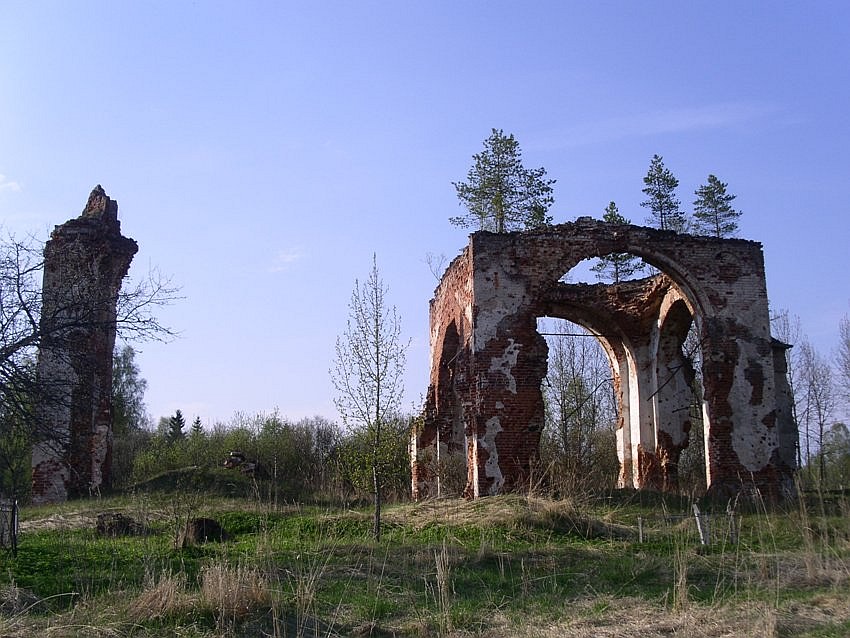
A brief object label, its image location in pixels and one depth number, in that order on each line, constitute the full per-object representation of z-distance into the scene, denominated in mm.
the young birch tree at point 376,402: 12898
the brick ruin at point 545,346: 16047
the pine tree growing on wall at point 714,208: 31359
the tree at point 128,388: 34434
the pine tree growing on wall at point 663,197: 31500
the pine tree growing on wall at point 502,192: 28562
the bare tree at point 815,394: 34625
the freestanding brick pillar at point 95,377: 19672
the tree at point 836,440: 29708
